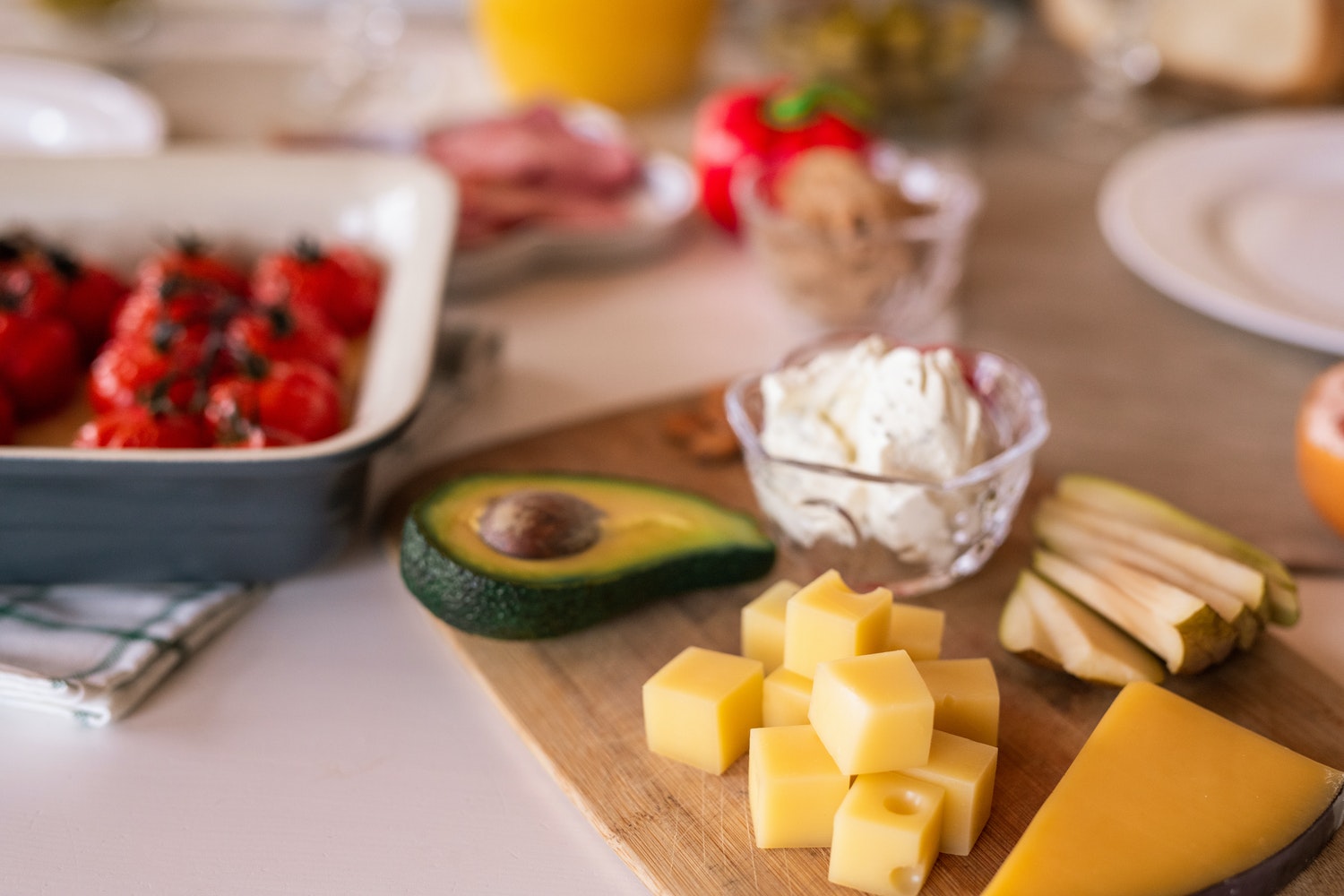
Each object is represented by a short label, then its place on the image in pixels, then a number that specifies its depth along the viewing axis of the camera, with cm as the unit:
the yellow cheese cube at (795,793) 72
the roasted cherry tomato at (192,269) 119
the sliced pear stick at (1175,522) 88
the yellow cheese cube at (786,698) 79
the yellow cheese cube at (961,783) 71
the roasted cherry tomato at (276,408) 96
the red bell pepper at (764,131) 159
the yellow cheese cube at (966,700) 78
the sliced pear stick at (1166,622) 83
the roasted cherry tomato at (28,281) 109
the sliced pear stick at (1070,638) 83
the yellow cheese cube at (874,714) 69
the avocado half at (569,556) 86
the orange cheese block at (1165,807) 66
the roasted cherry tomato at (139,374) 104
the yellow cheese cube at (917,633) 83
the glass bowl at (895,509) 89
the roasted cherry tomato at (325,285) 118
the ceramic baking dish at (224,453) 85
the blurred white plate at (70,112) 159
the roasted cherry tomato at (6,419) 102
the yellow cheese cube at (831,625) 77
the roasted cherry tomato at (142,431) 94
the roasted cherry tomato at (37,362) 105
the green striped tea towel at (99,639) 84
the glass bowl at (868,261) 134
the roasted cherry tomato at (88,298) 116
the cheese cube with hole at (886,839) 68
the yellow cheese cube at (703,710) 77
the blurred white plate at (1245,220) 132
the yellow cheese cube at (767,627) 84
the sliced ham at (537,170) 154
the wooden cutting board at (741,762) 72
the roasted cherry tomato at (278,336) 108
